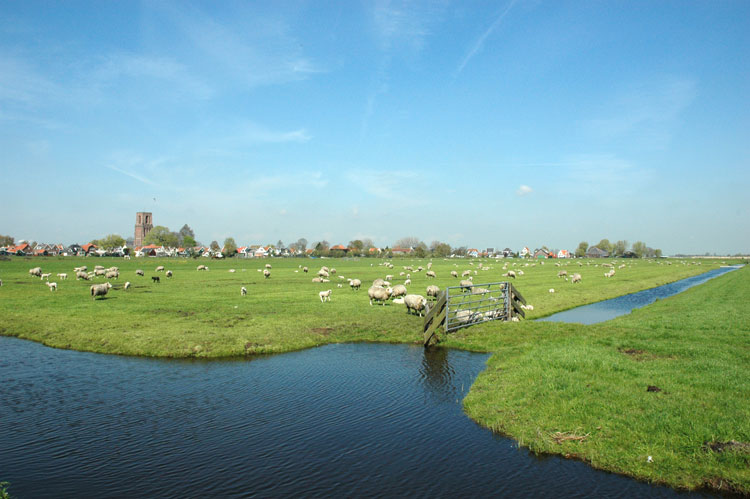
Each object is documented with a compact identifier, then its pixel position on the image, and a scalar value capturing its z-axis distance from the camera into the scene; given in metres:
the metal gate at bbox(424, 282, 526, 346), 23.06
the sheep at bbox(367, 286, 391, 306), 34.88
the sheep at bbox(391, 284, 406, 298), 38.53
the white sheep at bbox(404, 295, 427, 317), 29.89
